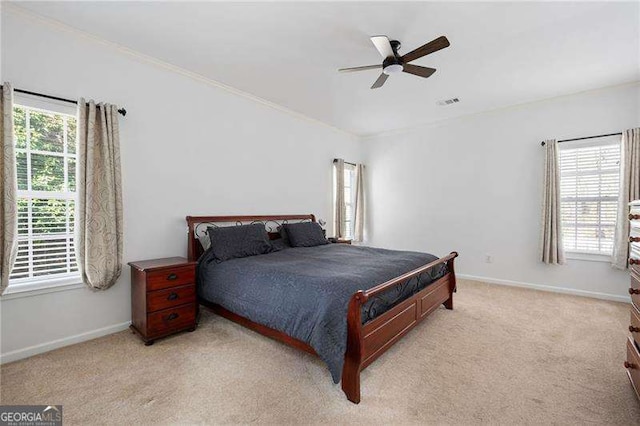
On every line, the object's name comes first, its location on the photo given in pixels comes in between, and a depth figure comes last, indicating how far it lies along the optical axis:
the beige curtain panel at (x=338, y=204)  5.66
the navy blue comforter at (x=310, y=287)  1.96
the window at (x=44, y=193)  2.41
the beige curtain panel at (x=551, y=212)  4.11
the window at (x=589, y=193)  3.88
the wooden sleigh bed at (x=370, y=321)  1.88
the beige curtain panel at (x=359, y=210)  6.11
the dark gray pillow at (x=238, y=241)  3.20
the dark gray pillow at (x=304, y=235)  4.17
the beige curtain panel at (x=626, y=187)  3.56
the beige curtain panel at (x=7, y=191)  2.19
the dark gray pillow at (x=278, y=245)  3.77
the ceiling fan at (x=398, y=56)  2.33
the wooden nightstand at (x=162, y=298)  2.60
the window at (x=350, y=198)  6.15
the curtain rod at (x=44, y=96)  2.37
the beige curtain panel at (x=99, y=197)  2.58
